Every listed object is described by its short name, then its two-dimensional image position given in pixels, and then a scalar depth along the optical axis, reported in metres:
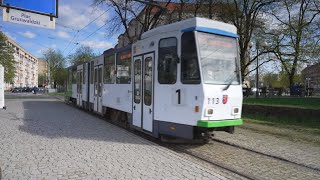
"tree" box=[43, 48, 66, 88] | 71.50
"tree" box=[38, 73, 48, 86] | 119.93
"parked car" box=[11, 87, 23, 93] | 77.12
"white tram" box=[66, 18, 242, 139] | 7.96
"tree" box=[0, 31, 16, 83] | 38.38
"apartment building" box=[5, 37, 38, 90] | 115.75
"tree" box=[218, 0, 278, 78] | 23.83
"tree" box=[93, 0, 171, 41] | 25.17
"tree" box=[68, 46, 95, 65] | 64.69
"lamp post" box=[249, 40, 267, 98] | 24.21
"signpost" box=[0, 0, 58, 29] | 9.27
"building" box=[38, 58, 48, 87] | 74.88
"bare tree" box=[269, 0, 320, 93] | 20.84
